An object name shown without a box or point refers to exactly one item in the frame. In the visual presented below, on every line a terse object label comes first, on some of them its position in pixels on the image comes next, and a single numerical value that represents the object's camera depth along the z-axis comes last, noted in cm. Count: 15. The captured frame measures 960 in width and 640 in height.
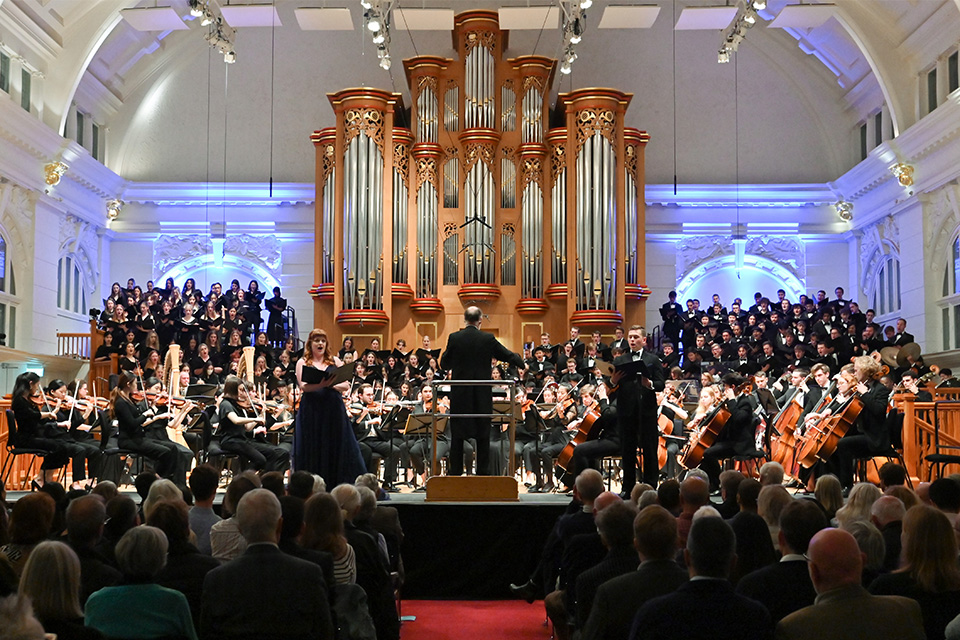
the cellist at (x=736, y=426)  852
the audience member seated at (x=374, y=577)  426
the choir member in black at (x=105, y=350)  1352
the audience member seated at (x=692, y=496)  451
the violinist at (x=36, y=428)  872
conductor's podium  698
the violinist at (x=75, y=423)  924
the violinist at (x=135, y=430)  865
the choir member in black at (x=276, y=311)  1491
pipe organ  1451
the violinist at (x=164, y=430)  889
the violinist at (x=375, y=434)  965
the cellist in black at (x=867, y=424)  784
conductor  729
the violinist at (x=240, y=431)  865
